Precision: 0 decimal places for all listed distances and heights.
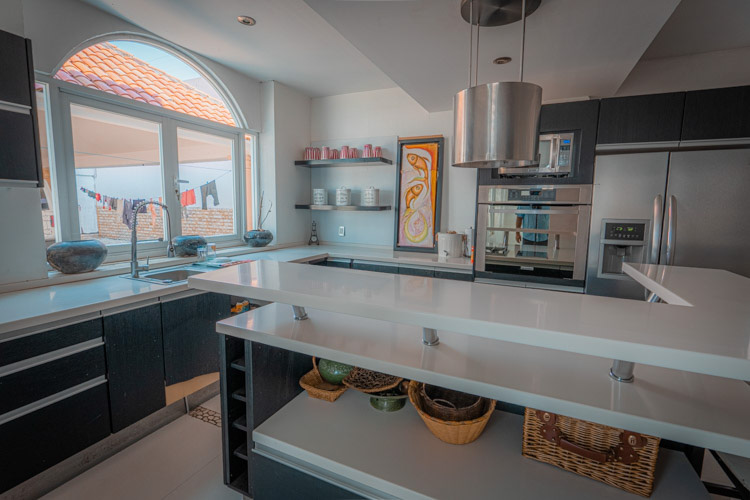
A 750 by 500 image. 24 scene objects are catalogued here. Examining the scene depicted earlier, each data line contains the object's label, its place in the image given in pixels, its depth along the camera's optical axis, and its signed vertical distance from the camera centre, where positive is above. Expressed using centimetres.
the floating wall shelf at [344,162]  350 +55
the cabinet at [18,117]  161 +45
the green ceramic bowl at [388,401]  129 -70
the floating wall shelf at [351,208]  359 +7
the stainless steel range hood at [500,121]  126 +36
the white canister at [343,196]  375 +20
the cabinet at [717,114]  214 +66
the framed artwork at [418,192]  353 +24
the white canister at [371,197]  365 +19
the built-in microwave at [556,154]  257 +47
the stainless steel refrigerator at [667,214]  219 +3
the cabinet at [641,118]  228 +68
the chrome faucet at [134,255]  230 -29
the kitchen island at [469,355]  73 -44
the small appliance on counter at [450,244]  325 -26
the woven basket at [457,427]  106 -66
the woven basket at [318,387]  137 -70
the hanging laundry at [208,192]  321 +19
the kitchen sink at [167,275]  228 -45
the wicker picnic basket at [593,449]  90 -64
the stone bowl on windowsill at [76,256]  208 -27
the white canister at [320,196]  384 +20
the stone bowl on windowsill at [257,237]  344 -24
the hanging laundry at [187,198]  299 +13
